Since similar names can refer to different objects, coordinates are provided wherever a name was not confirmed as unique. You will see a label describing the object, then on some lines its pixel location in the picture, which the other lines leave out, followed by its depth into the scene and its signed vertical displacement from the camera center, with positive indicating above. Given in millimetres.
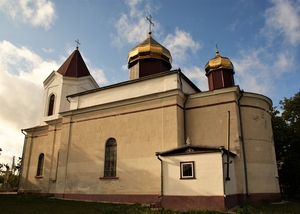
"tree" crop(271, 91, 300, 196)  18539 +2798
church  10469 +2144
